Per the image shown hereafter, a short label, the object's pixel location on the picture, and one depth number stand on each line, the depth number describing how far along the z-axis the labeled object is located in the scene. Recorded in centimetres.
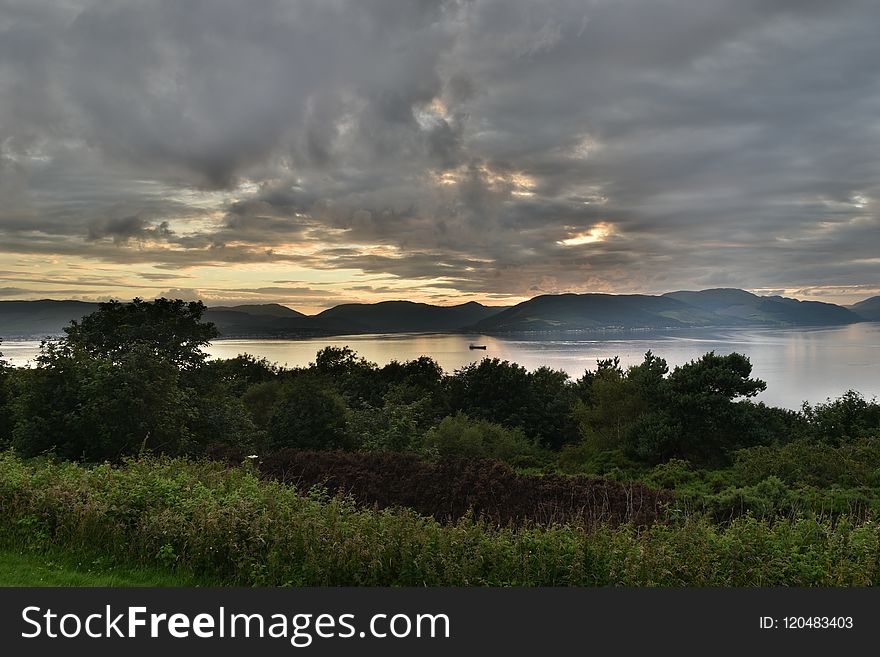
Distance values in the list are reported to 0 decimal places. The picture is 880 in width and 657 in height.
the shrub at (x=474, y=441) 2556
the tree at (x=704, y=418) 2550
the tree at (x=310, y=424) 2322
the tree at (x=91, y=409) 1498
